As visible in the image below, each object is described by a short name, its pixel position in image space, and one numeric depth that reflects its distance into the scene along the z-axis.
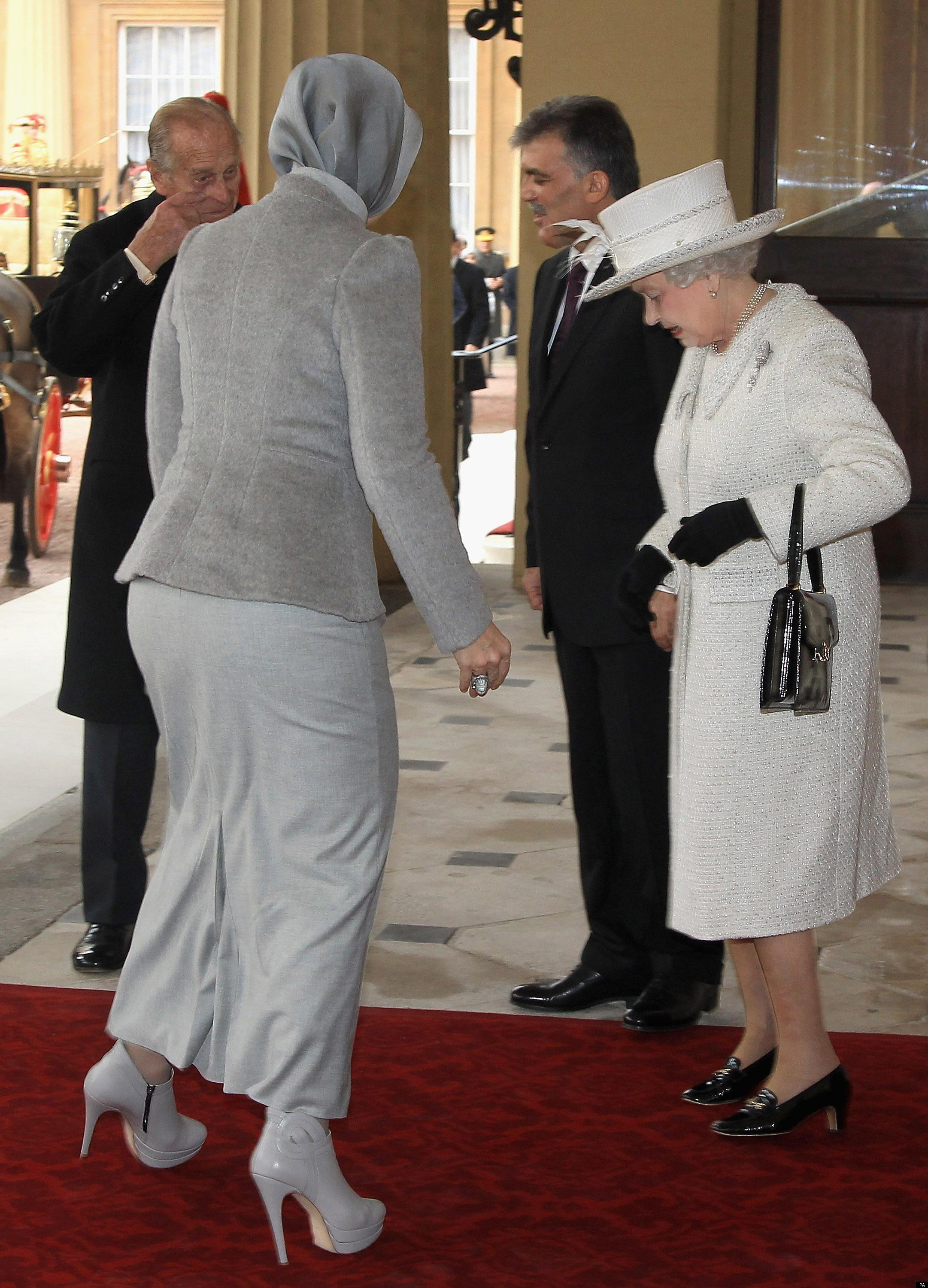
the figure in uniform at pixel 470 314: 12.47
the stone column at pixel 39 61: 28.42
